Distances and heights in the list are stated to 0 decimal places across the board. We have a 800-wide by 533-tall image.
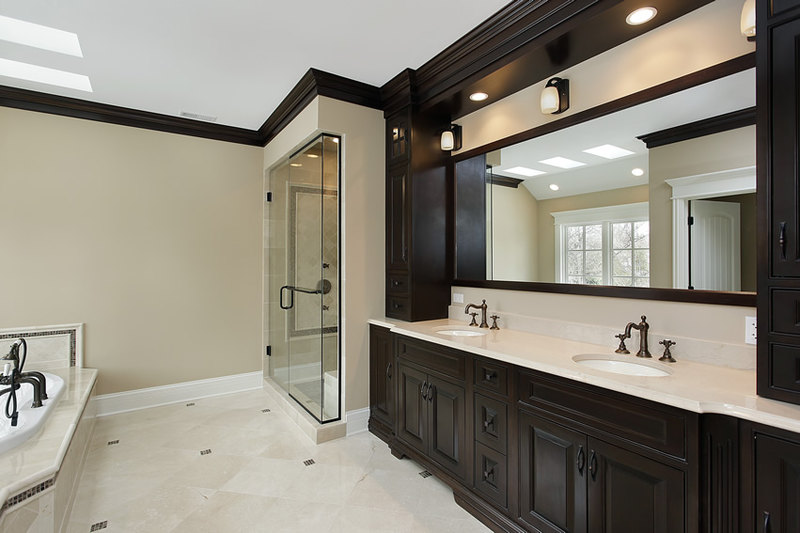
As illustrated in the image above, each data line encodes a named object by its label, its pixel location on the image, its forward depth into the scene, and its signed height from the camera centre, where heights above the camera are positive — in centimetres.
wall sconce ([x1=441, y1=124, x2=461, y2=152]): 305 +99
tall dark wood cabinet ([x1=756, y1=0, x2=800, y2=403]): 127 +22
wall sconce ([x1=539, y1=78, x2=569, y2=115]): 228 +98
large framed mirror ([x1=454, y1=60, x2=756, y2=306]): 169 +35
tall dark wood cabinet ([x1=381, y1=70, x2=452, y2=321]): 300 +44
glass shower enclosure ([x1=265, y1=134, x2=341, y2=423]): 317 -9
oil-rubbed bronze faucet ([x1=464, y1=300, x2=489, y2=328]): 276 -32
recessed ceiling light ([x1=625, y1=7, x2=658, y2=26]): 180 +116
